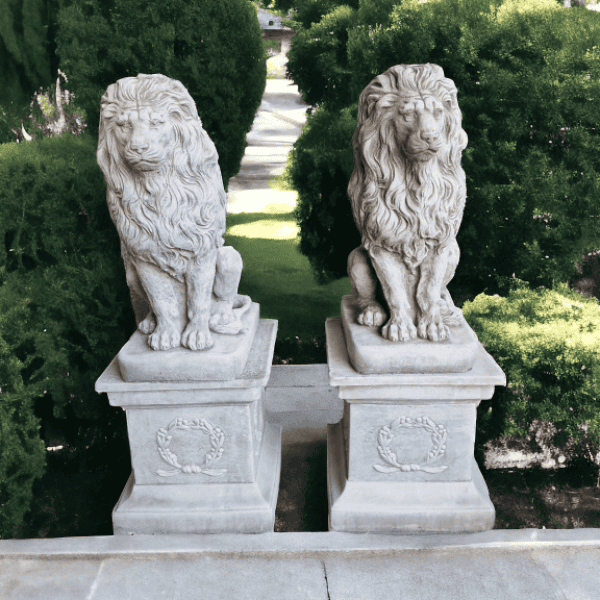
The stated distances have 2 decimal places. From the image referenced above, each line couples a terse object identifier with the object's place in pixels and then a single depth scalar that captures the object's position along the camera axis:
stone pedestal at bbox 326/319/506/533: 2.61
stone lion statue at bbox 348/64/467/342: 2.27
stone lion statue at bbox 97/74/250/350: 2.24
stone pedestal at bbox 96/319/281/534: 2.60
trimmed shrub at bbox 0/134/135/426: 3.24
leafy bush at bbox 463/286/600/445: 2.85
